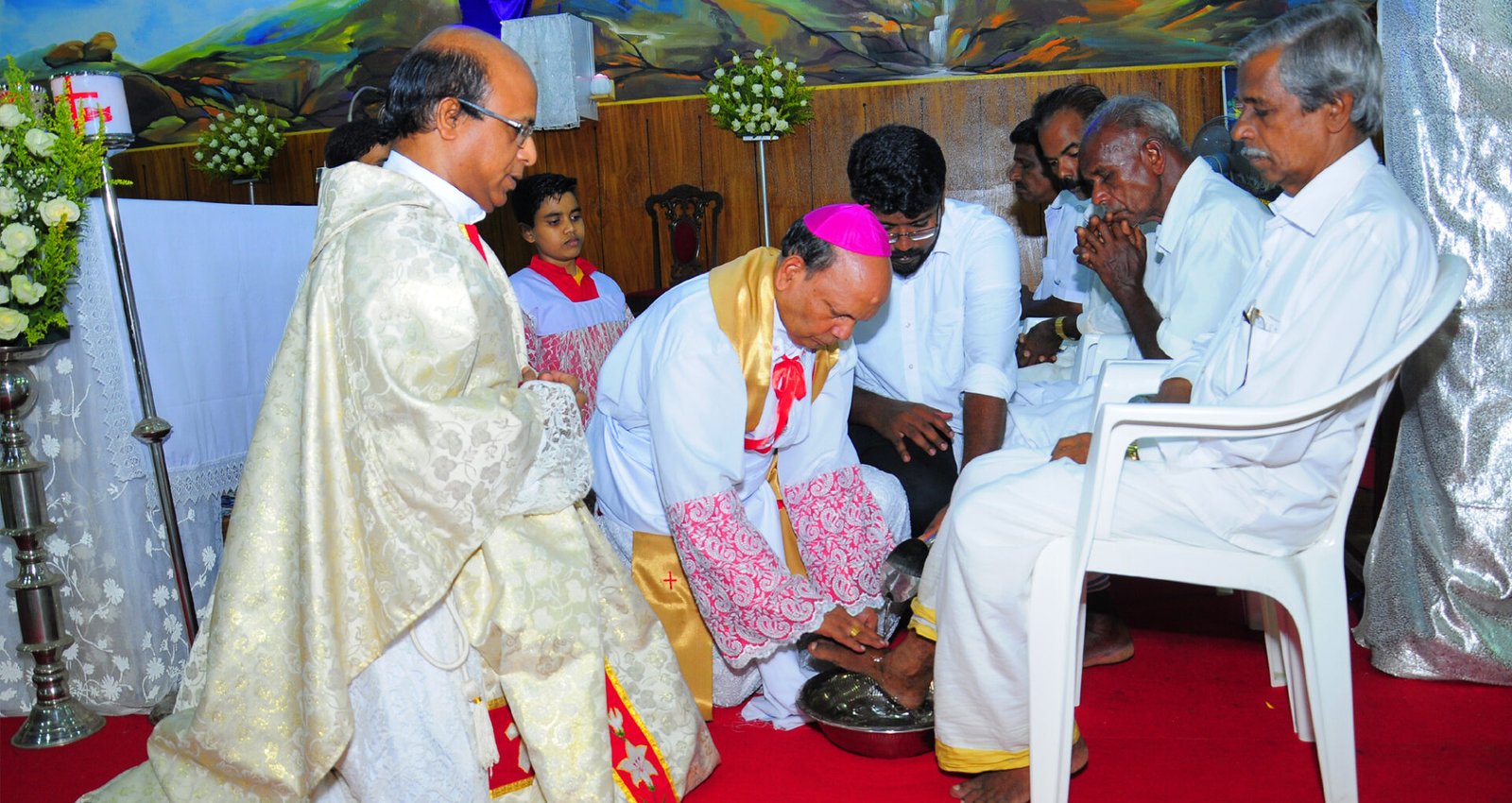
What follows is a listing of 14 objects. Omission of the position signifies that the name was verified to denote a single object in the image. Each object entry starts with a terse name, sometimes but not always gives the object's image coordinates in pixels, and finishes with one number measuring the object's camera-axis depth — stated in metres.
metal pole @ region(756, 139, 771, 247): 7.83
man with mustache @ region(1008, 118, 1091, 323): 5.16
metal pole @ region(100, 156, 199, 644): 2.96
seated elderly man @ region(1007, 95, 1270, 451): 3.22
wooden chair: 7.86
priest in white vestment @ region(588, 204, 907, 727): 2.79
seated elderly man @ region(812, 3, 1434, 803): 2.24
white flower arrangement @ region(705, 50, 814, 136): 7.53
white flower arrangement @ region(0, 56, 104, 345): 2.77
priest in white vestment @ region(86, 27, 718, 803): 2.17
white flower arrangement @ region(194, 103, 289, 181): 8.93
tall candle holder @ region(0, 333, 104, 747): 2.95
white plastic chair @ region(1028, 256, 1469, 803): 2.25
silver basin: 2.71
